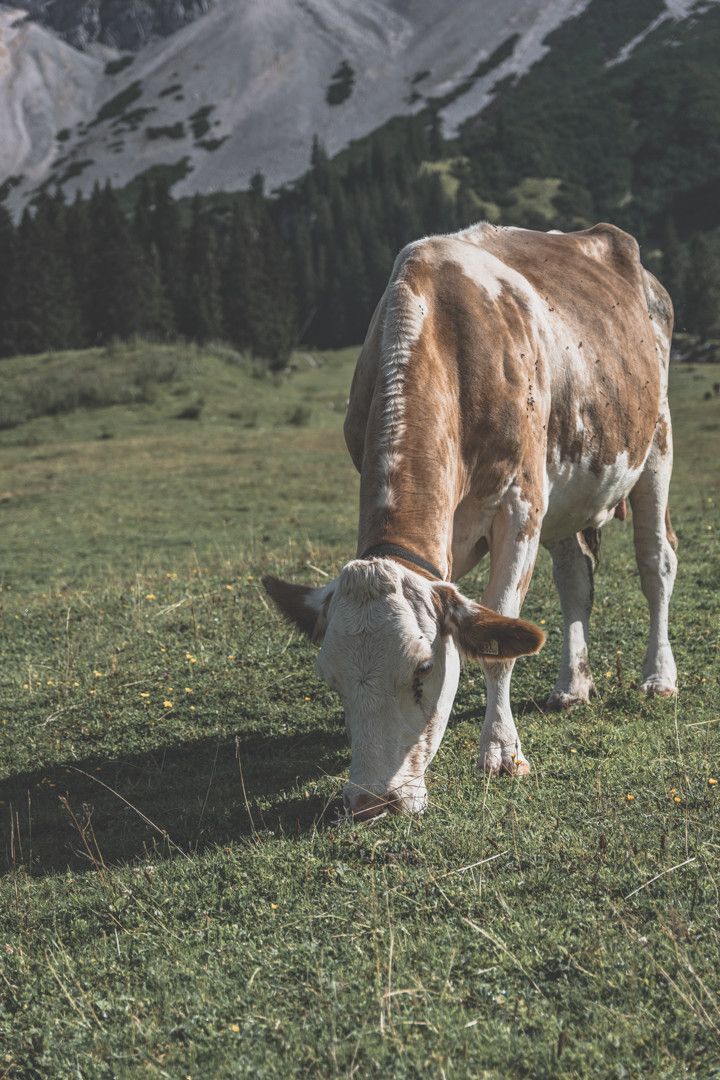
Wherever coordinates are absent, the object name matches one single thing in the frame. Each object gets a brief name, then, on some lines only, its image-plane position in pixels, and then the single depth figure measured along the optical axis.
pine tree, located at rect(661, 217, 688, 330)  78.69
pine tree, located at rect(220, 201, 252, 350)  71.06
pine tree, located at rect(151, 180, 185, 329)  72.06
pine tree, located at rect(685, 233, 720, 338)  74.69
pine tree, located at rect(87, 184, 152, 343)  66.69
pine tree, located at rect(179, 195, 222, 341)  69.44
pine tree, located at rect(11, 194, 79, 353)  64.06
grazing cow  5.05
